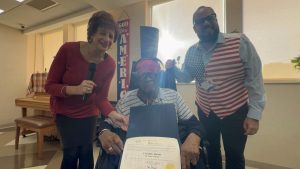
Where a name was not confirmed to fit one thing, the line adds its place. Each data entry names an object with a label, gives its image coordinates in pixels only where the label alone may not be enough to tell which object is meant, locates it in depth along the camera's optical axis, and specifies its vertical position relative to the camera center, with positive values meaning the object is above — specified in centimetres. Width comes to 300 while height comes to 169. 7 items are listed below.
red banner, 291 +43
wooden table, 256 -27
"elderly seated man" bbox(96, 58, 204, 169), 82 -20
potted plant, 168 +22
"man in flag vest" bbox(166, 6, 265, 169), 102 -1
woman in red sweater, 100 +0
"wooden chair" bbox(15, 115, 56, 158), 228 -54
